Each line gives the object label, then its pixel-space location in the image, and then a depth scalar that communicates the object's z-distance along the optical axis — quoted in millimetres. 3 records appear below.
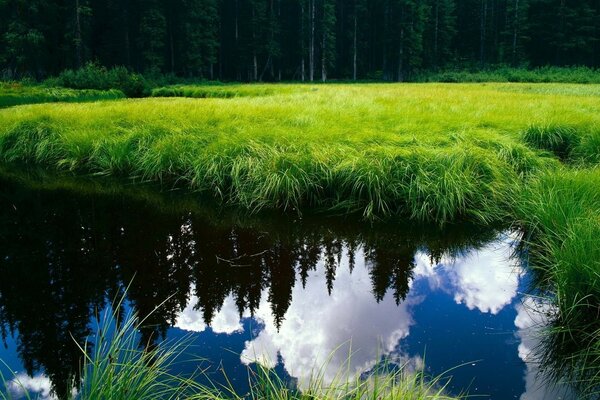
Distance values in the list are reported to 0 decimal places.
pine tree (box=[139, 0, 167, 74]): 35250
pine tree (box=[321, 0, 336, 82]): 41241
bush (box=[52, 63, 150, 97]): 21891
